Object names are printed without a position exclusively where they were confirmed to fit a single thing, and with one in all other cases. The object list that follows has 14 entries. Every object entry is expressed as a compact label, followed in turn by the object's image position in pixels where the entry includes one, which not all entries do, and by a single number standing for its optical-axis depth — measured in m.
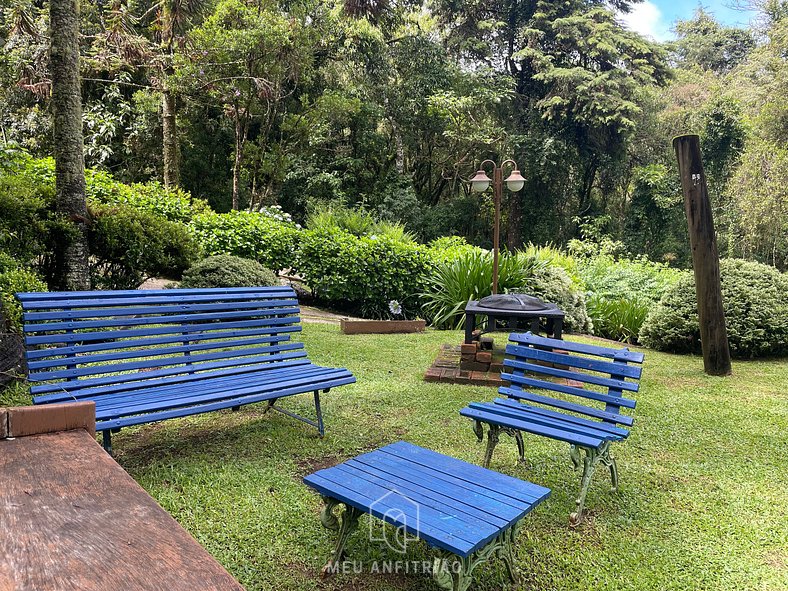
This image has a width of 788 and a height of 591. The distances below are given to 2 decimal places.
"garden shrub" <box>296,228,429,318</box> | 8.42
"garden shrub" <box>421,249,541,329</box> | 7.50
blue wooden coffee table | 1.71
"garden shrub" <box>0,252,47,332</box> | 3.80
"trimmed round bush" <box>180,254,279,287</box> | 6.34
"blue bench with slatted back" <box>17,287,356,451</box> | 2.68
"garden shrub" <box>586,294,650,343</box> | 8.29
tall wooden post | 5.45
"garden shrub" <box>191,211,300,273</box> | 8.15
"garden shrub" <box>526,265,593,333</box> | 7.65
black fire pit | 4.75
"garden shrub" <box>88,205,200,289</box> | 5.71
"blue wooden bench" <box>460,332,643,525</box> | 2.61
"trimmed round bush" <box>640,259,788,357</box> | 6.36
